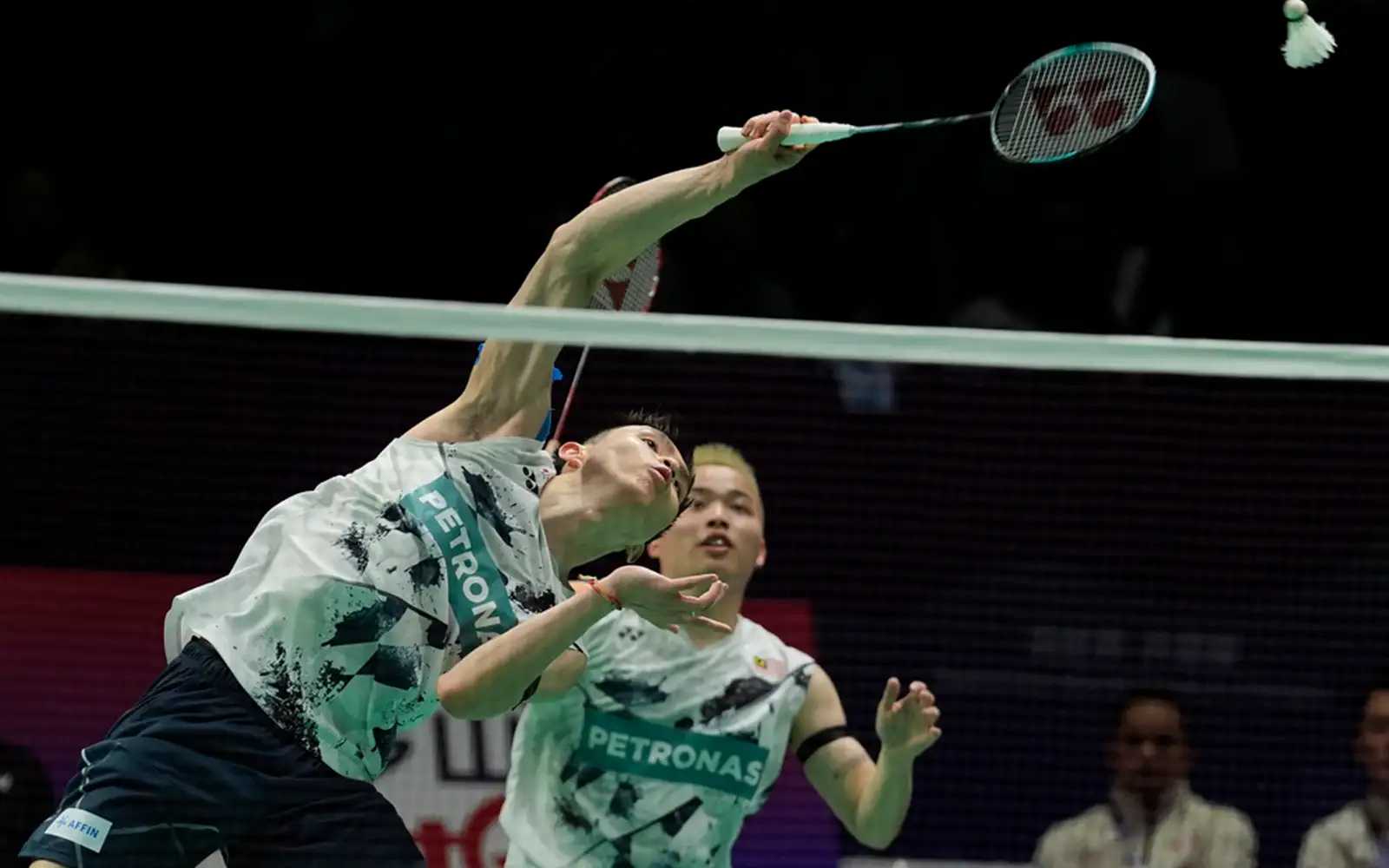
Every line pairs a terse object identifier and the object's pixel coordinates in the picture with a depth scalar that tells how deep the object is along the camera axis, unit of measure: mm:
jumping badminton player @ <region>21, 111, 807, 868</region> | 7934
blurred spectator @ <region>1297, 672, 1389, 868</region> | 11195
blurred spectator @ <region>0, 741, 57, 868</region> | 12133
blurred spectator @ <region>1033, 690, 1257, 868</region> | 11594
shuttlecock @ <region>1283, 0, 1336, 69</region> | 9539
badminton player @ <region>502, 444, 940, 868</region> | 10203
